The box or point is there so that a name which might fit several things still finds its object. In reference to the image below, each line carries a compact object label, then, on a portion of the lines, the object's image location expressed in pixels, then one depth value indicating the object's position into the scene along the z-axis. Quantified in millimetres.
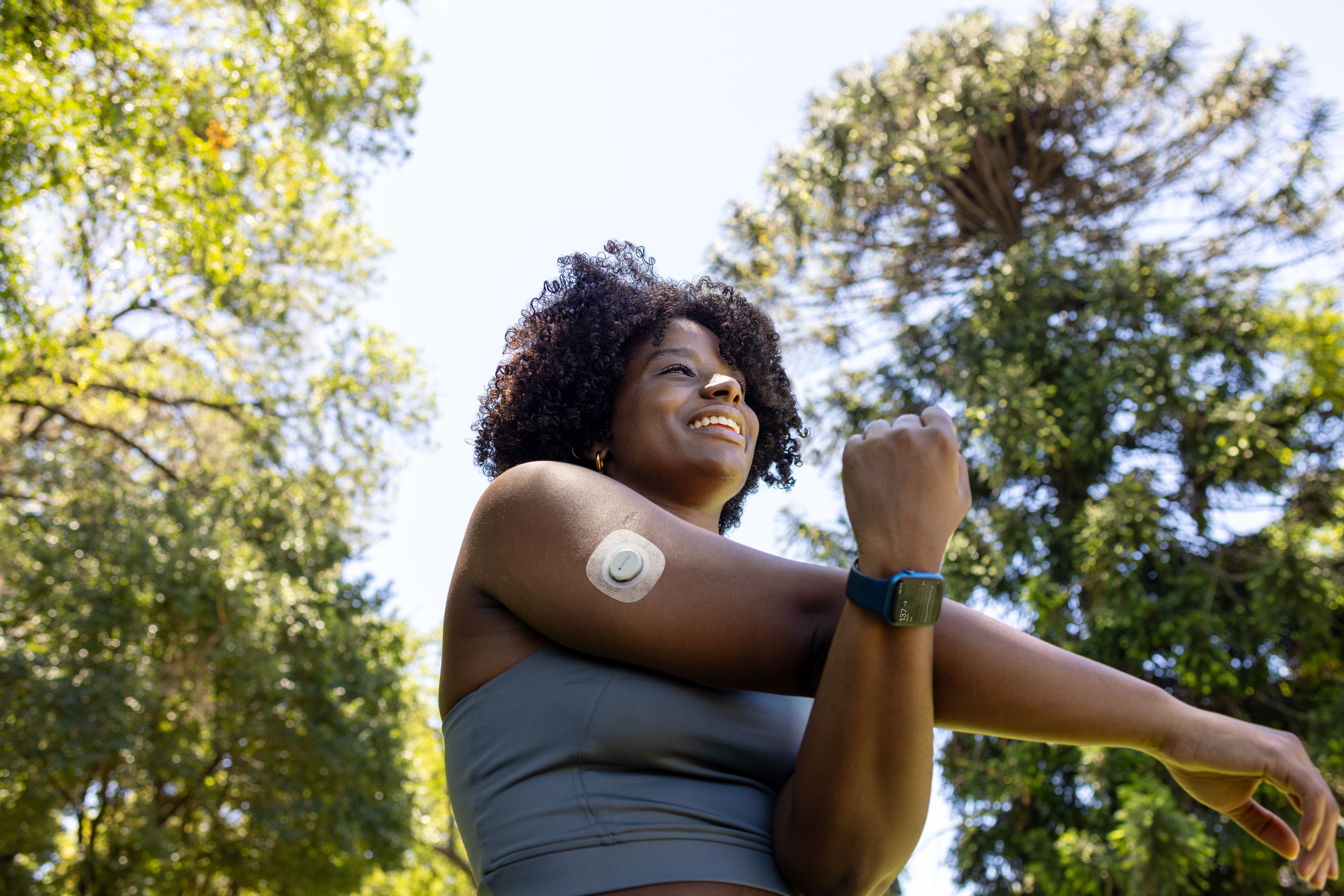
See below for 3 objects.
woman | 1096
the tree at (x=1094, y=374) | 8328
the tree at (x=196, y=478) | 7348
